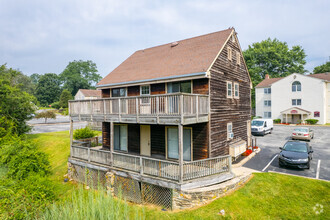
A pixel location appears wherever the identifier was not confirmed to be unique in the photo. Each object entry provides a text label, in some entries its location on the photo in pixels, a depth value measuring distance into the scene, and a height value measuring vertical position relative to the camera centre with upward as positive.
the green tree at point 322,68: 56.12 +12.16
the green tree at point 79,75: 87.00 +17.23
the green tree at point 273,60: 53.88 +14.07
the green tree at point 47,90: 86.38 +9.85
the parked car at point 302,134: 21.52 -2.98
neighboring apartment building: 35.03 +1.98
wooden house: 10.00 -0.38
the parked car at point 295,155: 12.47 -3.20
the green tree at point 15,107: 20.39 +0.54
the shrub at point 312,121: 34.81 -2.44
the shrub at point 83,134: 19.81 -2.41
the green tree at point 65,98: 69.19 +4.78
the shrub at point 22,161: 12.86 -3.54
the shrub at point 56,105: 73.68 +2.44
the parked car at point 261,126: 25.03 -2.43
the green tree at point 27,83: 75.83 +12.03
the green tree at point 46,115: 35.55 -0.66
